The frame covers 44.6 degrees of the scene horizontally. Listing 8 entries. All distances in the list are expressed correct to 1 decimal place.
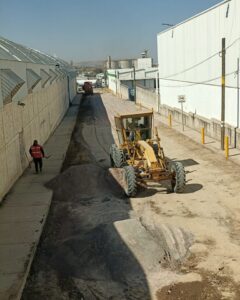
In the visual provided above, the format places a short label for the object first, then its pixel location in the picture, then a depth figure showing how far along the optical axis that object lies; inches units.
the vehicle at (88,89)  1994.7
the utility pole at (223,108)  558.3
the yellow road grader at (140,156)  393.9
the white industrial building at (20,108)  432.1
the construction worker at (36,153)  491.2
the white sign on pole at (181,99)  768.9
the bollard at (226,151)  542.9
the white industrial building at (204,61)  618.6
